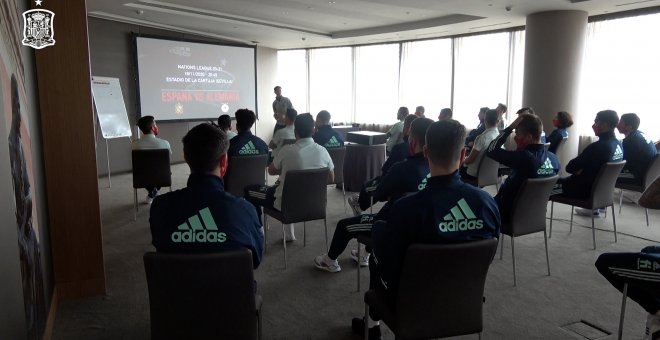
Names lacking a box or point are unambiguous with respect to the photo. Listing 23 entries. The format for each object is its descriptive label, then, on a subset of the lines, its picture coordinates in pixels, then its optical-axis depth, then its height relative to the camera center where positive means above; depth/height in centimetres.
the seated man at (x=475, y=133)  674 -40
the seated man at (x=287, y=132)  574 -33
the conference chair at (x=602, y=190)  391 -72
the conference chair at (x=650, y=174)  478 -69
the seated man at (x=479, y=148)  528 -48
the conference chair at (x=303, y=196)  351 -70
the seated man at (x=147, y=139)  562 -41
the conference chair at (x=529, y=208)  319 -72
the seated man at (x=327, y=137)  546 -37
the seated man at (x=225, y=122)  539 -20
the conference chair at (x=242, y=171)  435 -62
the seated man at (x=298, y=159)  383 -44
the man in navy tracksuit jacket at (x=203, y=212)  176 -41
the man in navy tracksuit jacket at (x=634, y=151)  485 -46
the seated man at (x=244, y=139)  456 -33
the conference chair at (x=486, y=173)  523 -75
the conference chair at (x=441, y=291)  172 -72
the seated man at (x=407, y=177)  279 -42
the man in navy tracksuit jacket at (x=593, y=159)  420 -48
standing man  961 +2
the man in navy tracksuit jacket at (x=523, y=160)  347 -41
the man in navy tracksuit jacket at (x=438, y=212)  179 -41
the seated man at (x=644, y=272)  197 -72
